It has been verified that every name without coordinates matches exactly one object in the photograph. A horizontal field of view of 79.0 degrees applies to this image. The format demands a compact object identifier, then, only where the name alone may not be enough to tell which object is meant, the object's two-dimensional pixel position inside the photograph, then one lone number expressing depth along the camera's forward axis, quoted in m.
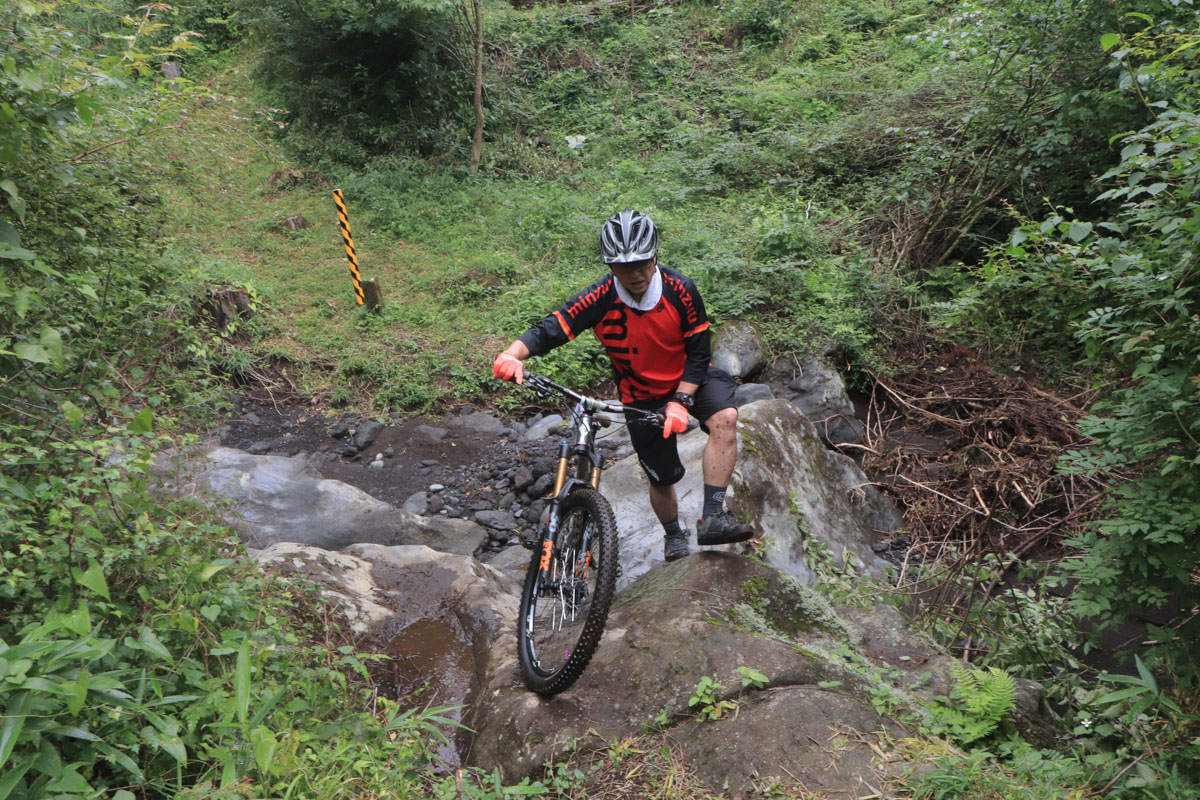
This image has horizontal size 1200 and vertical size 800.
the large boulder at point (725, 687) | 2.91
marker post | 10.36
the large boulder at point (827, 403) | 8.04
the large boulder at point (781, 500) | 5.32
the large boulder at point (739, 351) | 8.59
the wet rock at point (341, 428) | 8.39
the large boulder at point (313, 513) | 6.04
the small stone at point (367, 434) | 8.25
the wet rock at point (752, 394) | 8.05
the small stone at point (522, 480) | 7.50
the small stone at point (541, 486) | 7.37
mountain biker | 4.00
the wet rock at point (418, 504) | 7.29
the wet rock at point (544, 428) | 8.28
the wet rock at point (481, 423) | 8.54
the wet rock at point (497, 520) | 7.06
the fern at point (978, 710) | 2.89
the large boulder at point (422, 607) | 4.26
